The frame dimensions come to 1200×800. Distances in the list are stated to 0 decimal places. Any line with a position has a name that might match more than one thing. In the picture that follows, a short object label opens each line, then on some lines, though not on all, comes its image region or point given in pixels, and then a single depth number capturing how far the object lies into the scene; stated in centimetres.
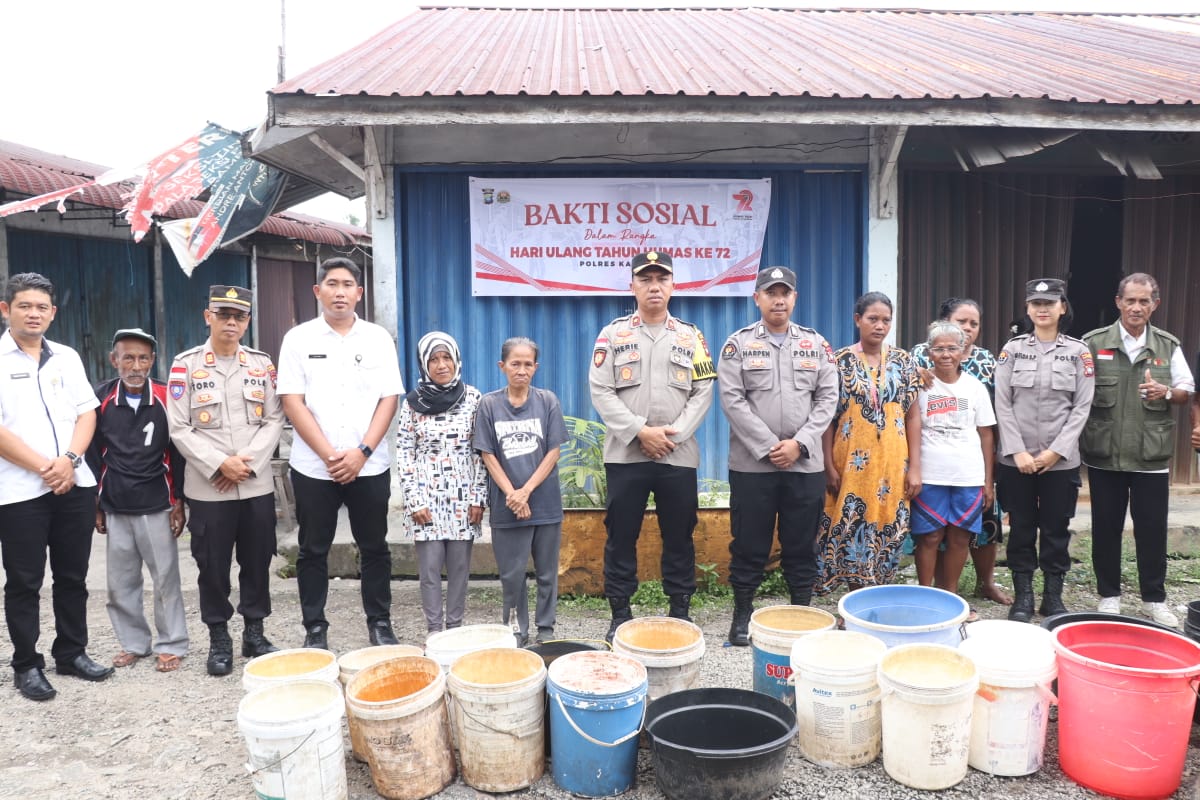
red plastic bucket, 288
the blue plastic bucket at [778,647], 340
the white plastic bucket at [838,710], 309
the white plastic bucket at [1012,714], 304
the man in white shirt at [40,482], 382
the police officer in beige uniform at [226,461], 411
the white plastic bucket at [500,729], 299
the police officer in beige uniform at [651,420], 429
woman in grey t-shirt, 423
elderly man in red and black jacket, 415
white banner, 598
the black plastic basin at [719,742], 283
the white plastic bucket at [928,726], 294
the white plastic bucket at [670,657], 332
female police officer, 447
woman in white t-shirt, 452
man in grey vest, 443
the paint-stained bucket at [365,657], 336
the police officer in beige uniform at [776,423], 428
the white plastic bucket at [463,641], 341
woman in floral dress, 445
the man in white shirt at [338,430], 415
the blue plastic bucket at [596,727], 297
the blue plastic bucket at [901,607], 359
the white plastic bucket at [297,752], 277
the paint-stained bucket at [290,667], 315
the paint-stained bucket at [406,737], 293
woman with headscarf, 423
